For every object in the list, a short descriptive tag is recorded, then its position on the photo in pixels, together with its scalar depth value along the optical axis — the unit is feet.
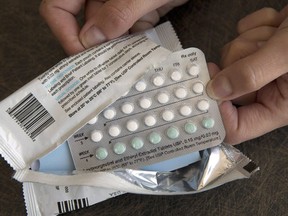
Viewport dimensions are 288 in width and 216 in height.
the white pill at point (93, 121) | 1.28
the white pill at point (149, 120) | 1.31
